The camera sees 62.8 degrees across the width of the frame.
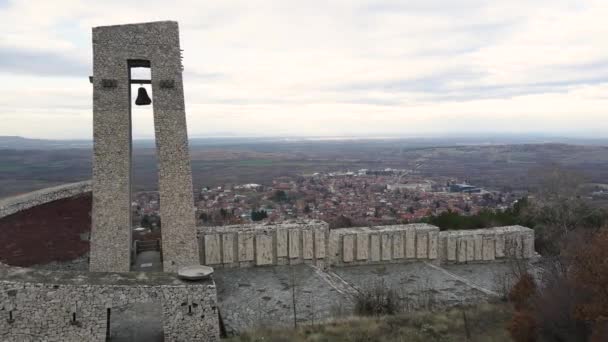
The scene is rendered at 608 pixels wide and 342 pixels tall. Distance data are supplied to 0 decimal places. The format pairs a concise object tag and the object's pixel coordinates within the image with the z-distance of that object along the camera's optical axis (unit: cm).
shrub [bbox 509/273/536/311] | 1060
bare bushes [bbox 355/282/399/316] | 1210
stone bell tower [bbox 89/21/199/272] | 1389
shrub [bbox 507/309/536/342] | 924
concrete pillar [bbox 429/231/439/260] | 1728
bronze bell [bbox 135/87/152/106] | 1527
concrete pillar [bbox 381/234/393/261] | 1694
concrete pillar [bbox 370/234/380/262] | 1686
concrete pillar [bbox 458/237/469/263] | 1755
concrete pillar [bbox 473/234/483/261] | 1762
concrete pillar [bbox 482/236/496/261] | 1769
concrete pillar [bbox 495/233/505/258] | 1775
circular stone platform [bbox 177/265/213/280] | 1045
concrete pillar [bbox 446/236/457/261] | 1753
